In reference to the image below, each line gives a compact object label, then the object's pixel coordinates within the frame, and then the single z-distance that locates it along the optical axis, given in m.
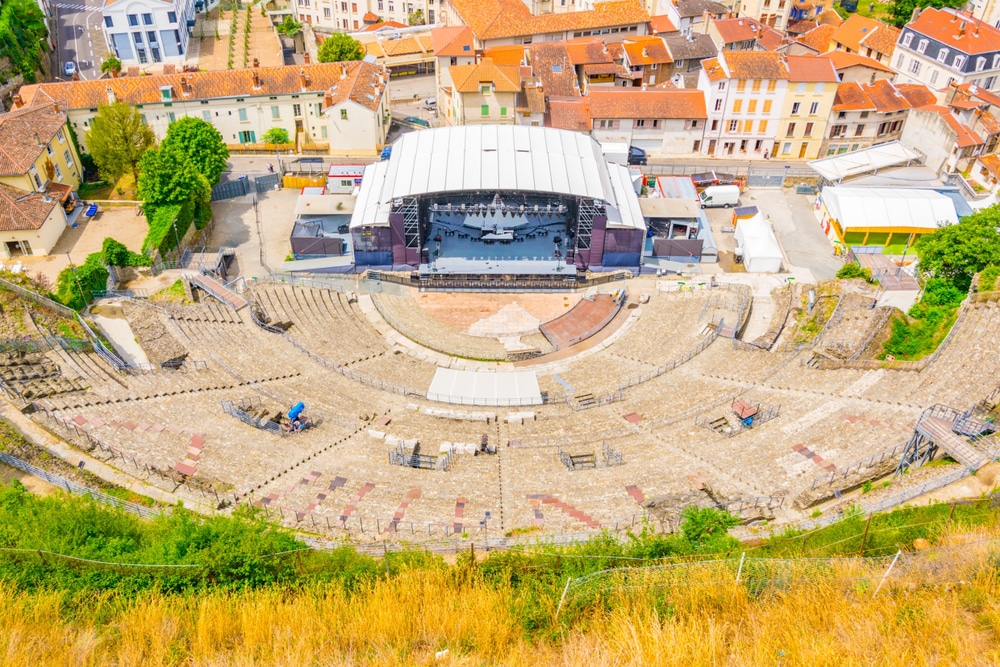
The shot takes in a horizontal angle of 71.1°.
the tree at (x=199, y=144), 58.84
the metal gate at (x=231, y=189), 62.97
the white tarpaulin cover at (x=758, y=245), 54.62
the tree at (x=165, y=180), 53.44
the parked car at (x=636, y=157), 70.00
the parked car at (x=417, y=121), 78.69
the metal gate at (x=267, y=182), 64.94
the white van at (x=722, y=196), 62.78
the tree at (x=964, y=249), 43.75
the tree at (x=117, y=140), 58.03
